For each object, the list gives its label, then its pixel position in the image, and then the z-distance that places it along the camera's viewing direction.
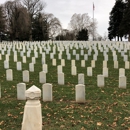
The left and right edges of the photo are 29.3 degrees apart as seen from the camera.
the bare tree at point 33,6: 59.38
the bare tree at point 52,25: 61.66
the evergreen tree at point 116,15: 54.41
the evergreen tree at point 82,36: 56.53
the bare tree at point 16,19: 51.81
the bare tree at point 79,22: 75.69
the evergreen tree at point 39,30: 56.72
